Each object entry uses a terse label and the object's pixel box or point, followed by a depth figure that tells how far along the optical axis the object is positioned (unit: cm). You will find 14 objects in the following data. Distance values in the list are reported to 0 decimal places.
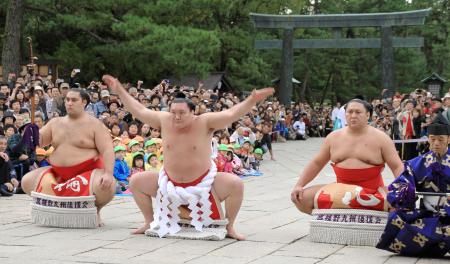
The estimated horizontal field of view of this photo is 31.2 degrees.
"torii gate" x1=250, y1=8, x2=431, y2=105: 2170
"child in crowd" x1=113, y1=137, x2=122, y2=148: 906
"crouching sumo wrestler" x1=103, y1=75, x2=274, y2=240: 538
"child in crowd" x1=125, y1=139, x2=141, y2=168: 896
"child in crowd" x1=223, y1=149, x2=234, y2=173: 1034
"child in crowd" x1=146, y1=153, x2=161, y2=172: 888
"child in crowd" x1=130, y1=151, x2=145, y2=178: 880
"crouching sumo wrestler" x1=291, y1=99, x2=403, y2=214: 515
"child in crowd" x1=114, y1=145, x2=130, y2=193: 851
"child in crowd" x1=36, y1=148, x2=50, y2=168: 863
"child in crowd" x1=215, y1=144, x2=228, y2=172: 995
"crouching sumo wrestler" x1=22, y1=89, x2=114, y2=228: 574
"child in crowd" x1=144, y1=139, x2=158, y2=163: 920
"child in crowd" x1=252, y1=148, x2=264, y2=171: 1137
